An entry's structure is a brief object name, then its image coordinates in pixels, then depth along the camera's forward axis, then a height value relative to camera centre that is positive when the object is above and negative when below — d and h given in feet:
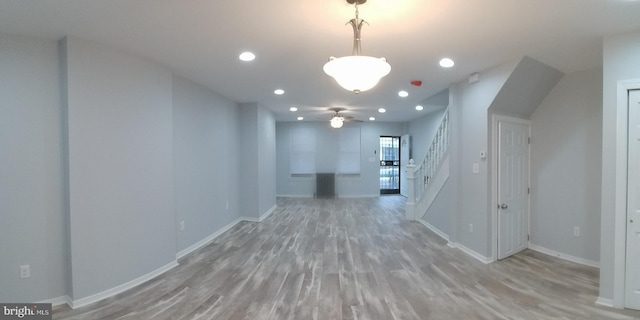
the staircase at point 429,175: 15.90 -1.48
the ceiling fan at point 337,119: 20.92 +2.95
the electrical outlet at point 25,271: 8.00 -3.55
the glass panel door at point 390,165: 31.81 -1.32
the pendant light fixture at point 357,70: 5.47 +1.88
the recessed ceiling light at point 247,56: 9.69 +3.90
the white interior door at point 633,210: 8.03 -1.84
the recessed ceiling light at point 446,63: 10.41 +3.82
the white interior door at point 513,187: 12.14 -1.65
